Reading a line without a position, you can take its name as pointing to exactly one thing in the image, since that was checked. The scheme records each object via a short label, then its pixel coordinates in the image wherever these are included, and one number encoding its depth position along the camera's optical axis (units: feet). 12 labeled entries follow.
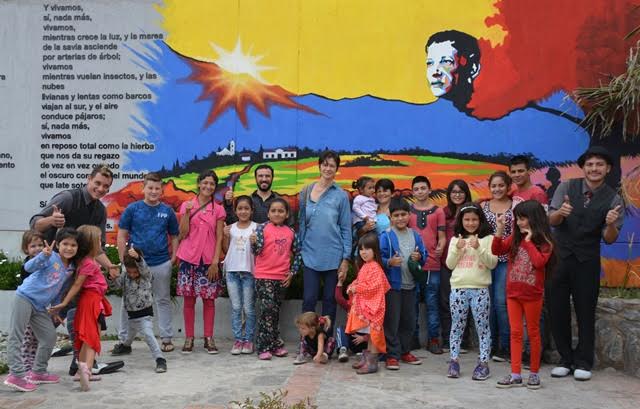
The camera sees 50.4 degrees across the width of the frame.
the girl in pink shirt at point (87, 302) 17.74
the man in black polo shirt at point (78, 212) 18.54
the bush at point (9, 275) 25.05
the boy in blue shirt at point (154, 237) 21.68
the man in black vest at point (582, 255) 19.25
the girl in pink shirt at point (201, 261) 22.18
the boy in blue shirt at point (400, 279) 20.51
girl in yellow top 19.12
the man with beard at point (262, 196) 22.49
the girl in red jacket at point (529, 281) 18.13
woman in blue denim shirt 21.03
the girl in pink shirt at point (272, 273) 21.33
